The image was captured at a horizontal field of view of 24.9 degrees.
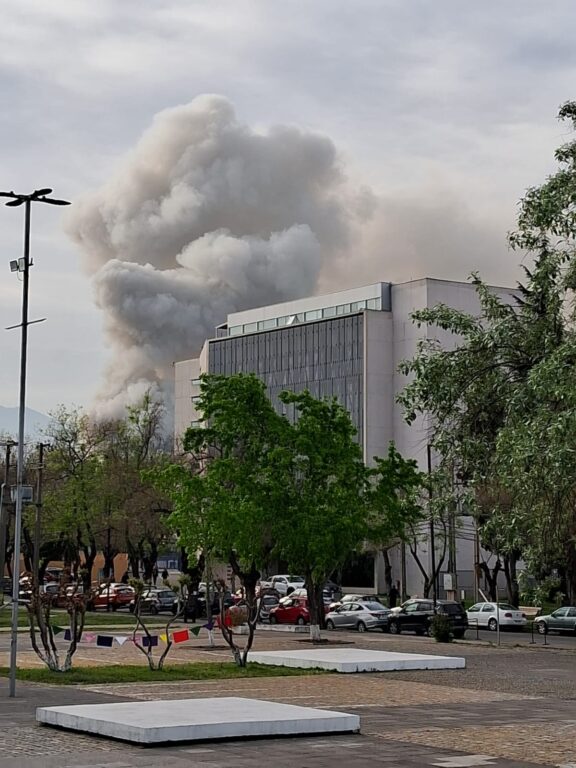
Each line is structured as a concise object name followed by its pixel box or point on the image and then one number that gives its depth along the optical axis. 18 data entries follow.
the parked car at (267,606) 60.59
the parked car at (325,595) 63.87
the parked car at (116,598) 75.19
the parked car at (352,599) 59.60
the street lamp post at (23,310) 23.94
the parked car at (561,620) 56.41
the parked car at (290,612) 58.12
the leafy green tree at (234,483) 41.69
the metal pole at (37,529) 61.67
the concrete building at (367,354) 101.31
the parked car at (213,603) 64.69
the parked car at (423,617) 52.41
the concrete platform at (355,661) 30.98
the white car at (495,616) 58.33
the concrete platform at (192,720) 15.99
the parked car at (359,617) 56.57
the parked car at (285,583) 79.81
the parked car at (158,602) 71.06
